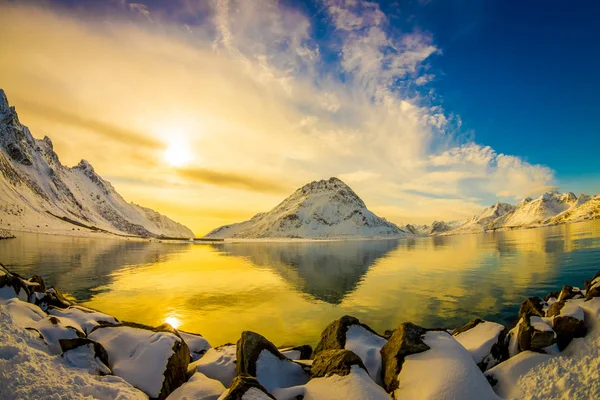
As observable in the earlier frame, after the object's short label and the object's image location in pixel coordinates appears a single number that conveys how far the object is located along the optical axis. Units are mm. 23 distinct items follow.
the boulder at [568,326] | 10422
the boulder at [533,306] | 15252
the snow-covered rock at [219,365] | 10578
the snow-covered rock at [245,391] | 7782
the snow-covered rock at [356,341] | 10767
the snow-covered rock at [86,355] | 9156
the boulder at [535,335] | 10258
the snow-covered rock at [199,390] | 8930
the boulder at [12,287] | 13828
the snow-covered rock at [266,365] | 9922
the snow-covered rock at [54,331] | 9648
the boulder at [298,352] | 12453
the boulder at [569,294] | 17031
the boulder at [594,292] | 12410
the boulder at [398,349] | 9752
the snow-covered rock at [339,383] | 8367
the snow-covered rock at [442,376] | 8398
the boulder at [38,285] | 17177
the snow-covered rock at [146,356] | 9328
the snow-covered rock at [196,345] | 13117
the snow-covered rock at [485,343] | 10838
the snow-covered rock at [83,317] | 12867
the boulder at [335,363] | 9250
